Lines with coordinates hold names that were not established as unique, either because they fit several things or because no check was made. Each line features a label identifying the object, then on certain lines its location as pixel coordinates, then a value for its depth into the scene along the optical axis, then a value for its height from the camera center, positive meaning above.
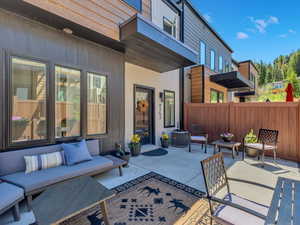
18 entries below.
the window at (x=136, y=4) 4.03 +2.93
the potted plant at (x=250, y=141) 4.73 -0.91
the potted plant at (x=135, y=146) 4.90 -1.06
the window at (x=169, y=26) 6.40 +3.69
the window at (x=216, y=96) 8.71 +1.01
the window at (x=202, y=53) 8.45 +3.31
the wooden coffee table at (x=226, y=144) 4.78 -1.00
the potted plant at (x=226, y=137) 5.11 -0.81
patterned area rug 2.04 -1.41
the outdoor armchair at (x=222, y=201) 1.52 -1.04
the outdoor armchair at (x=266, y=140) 4.28 -0.84
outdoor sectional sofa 2.26 -1.00
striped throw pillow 2.63 -0.87
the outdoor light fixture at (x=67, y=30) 3.30 +1.77
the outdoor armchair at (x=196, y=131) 6.53 -0.79
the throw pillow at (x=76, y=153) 3.01 -0.81
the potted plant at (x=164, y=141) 6.09 -1.12
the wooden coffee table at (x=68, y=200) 1.49 -0.97
